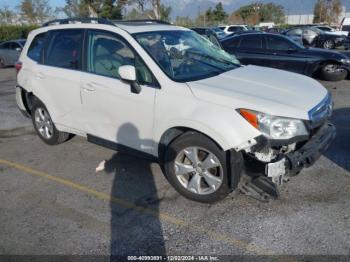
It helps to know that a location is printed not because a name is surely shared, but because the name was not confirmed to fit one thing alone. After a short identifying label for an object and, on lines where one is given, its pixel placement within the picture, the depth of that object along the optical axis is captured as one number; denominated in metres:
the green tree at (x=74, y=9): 42.38
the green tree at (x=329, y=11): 60.22
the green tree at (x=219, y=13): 58.49
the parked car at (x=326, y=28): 28.74
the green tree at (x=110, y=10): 42.81
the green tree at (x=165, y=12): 43.13
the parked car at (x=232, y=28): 29.23
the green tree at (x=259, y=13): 65.16
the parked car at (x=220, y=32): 24.68
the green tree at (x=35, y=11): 47.87
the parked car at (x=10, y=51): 17.48
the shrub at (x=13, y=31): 31.98
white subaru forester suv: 3.38
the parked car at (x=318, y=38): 22.12
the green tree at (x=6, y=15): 45.75
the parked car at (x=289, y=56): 10.09
